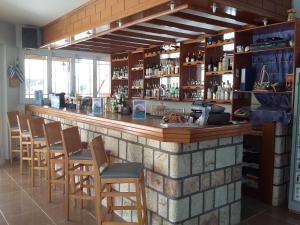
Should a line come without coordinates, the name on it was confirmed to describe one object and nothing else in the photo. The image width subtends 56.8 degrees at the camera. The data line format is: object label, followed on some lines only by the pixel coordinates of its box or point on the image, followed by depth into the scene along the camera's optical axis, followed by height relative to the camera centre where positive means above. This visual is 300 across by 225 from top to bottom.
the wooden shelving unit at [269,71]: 3.42 +0.26
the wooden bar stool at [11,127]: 5.23 -0.70
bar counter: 2.36 -0.69
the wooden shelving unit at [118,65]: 6.71 +0.67
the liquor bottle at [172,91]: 5.26 +0.02
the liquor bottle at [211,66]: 4.48 +0.44
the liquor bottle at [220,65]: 4.32 +0.44
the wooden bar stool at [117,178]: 2.29 -0.72
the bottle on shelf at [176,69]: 5.16 +0.44
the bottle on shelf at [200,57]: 4.77 +0.63
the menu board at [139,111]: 3.07 -0.21
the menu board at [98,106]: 3.70 -0.19
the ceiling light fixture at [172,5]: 2.65 +0.85
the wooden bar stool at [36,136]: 4.04 -0.67
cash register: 2.62 -0.19
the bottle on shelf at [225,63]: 4.23 +0.47
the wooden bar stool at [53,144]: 3.36 -0.67
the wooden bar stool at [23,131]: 4.65 -0.69
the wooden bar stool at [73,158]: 2.84 -0.68
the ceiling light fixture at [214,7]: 2.77 +0.88
